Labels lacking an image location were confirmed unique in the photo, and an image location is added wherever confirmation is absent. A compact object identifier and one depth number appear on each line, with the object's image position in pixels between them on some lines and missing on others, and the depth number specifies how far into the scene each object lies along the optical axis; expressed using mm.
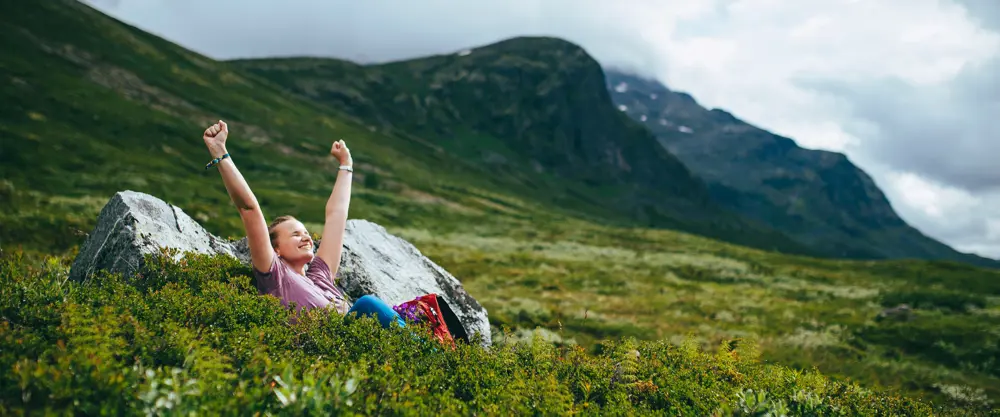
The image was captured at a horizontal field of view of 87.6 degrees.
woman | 6547
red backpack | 7214
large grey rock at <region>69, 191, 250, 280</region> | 7770
